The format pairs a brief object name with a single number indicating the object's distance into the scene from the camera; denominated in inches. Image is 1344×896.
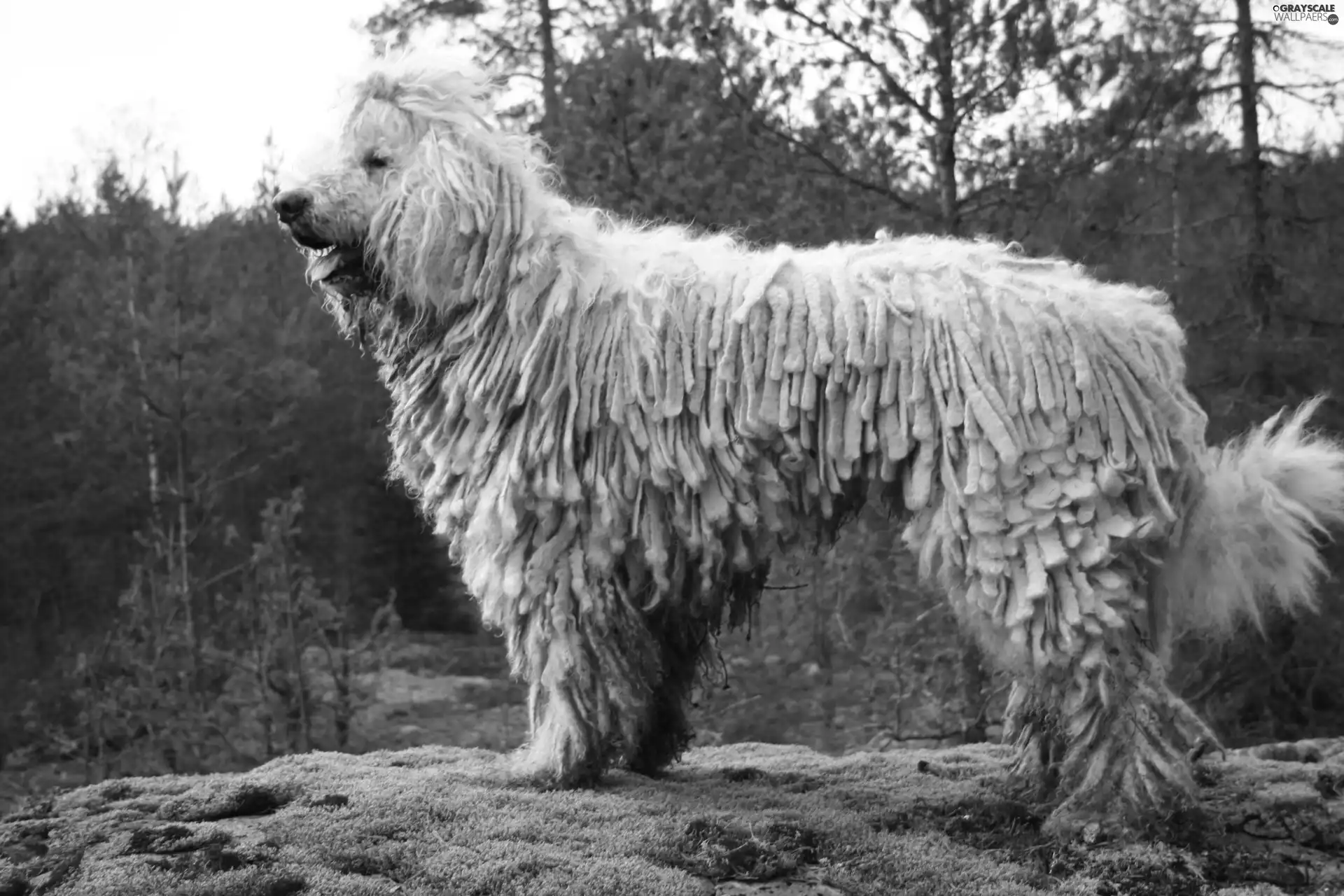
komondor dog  161.8
